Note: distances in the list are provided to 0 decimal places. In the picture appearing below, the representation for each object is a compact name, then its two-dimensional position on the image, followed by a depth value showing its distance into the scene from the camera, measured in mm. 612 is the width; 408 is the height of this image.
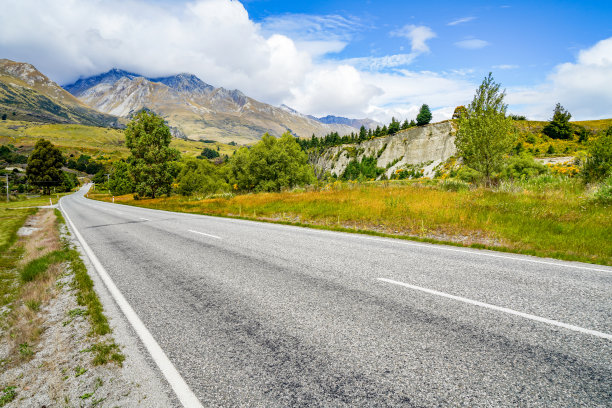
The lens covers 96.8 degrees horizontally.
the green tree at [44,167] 75188
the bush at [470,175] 17338
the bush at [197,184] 45906
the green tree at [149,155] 37312
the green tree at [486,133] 15609
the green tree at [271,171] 39562
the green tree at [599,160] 12547
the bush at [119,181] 68806
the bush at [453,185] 15847
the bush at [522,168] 19452
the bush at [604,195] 9219
